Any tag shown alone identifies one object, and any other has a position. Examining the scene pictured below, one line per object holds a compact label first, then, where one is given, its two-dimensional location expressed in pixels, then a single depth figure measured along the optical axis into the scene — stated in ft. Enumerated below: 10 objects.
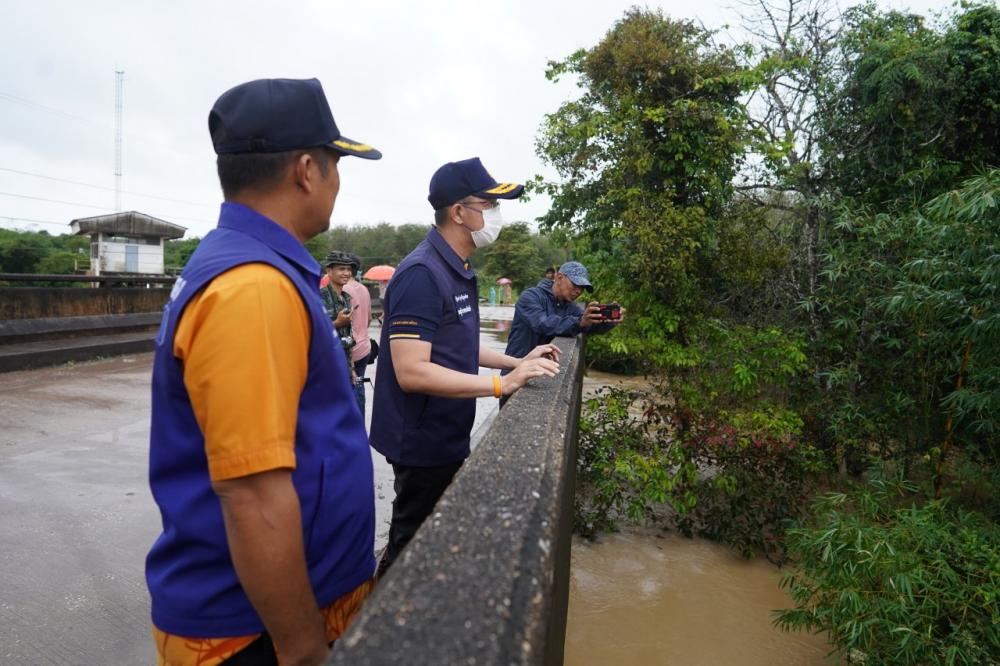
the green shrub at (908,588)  10.35
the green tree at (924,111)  21.98
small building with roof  72.95
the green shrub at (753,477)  18.15
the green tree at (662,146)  18.06
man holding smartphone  14.44
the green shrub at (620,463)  16.99
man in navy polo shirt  6.98
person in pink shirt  19.37
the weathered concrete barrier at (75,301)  35.68
